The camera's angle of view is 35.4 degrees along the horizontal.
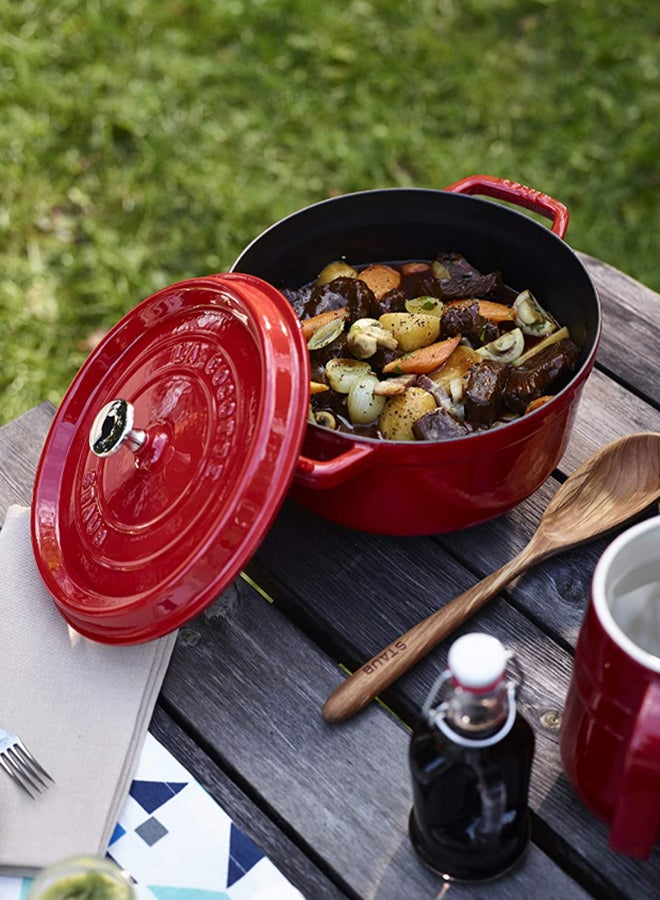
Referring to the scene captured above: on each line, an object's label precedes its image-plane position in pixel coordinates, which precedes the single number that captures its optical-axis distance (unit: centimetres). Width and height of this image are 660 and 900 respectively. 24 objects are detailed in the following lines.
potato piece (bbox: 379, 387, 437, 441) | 152
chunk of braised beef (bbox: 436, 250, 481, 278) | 177
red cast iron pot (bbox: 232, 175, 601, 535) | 136
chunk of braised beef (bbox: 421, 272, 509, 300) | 171
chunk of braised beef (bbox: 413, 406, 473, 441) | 147
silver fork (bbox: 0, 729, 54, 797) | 130
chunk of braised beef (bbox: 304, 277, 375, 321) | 165
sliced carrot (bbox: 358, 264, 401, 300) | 176
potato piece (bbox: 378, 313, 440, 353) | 162
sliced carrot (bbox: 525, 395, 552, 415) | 152
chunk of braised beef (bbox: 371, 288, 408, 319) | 169
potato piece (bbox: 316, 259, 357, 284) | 177
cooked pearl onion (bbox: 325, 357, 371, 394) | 156
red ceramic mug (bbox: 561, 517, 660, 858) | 101
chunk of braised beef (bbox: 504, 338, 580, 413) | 154
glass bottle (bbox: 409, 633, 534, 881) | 98
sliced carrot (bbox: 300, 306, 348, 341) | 163
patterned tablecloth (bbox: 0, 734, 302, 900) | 121
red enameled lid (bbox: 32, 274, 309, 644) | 128
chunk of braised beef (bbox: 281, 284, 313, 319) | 173
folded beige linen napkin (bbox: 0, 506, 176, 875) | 125
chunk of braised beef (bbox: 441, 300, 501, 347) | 163
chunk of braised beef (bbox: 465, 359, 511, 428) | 152
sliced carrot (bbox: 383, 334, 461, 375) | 160
